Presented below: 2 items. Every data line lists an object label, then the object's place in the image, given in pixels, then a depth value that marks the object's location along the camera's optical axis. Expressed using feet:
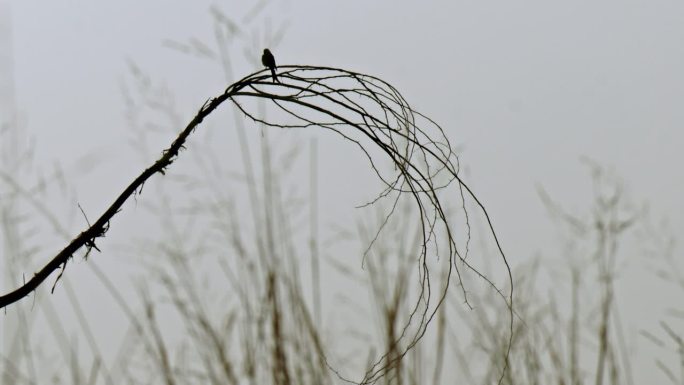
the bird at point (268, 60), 62.87
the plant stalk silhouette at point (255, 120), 61.62
